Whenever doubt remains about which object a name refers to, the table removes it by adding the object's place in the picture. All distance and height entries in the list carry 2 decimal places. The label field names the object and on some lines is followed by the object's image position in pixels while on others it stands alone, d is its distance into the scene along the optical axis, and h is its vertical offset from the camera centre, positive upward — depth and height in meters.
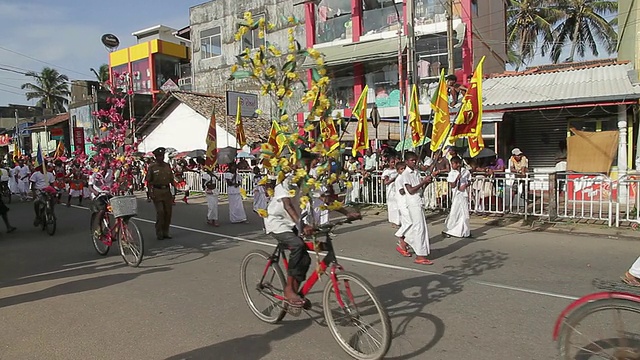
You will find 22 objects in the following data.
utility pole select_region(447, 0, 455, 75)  14.50 +4.07
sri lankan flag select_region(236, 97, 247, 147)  13.28 +0.74
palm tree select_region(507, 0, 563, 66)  28.98 +8.72
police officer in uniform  9.09 -0.59
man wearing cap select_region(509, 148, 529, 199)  11.70 -0.21
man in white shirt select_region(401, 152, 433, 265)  6.74 -0.80
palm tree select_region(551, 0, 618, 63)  27.88 +8.32
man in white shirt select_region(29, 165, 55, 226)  10.92 -0.50
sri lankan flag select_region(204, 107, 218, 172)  13.23 +0.36
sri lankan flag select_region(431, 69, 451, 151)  8.55 +0.85
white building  23.95 +2.23
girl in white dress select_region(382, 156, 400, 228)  9.91 -0.89
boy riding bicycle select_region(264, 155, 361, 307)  4.07 -0.63
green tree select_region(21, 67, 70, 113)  52.34 +8.90
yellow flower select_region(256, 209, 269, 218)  4.14 -0.49
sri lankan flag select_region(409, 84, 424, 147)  9.72 +0.82
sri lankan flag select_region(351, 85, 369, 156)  10.86 +0.80
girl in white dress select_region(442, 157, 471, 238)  8.47 -0.93
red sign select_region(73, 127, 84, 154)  29.83 +1.88
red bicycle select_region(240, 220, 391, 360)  3.44 -1.24
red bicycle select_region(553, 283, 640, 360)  2.85 -1.17
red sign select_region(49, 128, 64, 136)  36.00 +2.69
